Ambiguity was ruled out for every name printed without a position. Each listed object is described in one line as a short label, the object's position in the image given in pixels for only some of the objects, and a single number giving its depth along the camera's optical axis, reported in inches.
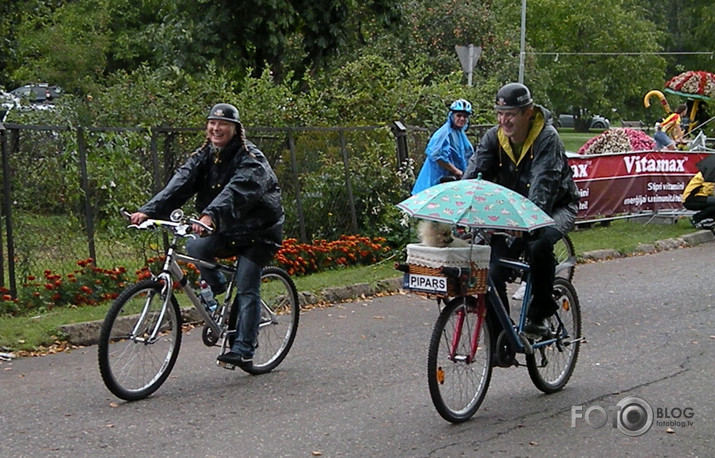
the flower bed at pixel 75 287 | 407.8
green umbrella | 258.2
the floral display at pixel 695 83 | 1161.4
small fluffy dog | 263.4
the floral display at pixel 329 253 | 497.0
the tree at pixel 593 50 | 2154.3
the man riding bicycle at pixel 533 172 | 280.5
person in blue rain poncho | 460.4
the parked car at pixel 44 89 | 1159.6
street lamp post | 1330.1
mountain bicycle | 281.6
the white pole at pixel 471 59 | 810.8
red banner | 683.4
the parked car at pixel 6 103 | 518.0
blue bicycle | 259.3
